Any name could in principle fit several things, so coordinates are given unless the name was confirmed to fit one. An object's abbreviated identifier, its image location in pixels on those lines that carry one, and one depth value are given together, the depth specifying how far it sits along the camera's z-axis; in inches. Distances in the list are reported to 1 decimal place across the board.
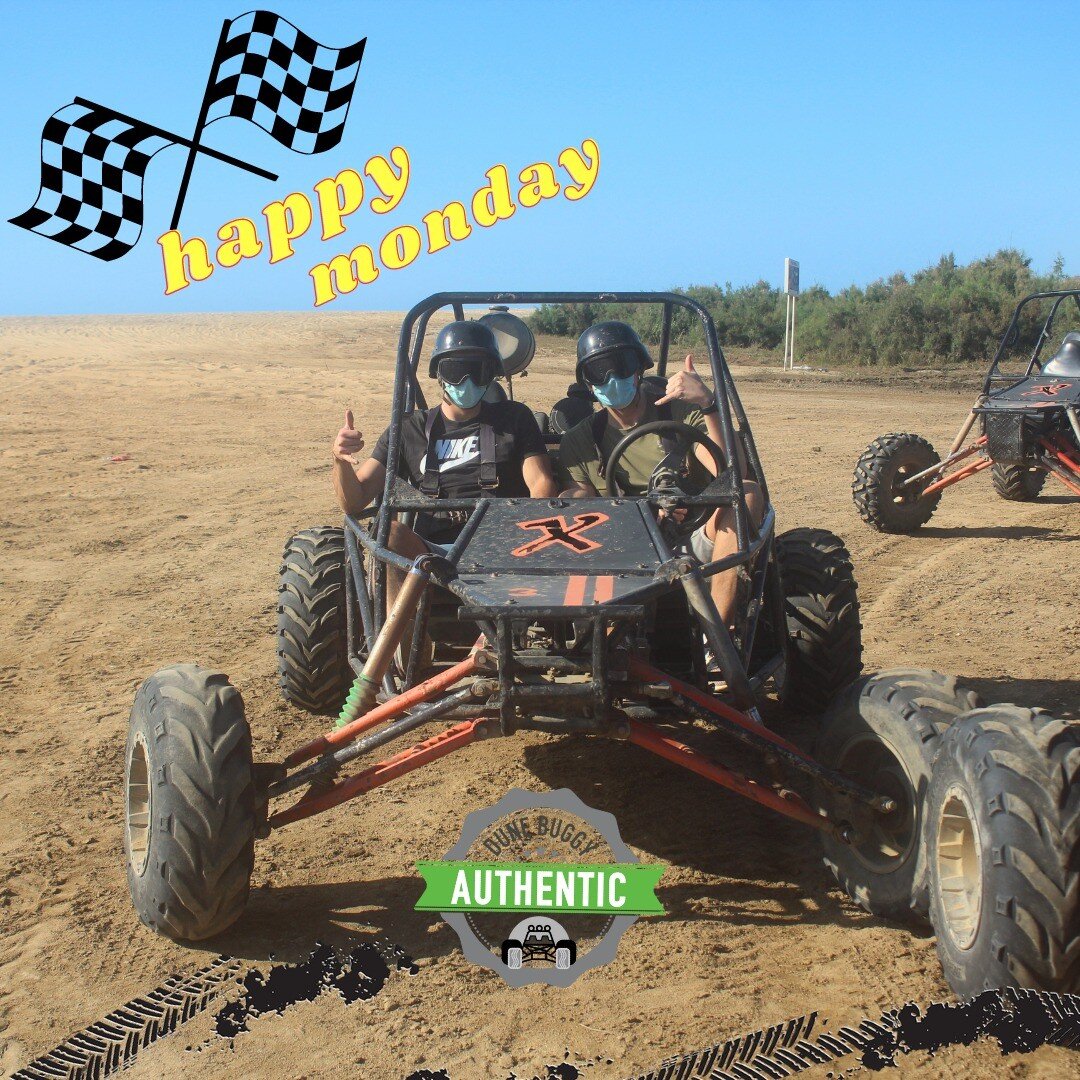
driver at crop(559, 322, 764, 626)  182.9
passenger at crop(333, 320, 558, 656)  185.9
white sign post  919.0
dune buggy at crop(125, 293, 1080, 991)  110.9
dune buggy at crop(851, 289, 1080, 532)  359.3
